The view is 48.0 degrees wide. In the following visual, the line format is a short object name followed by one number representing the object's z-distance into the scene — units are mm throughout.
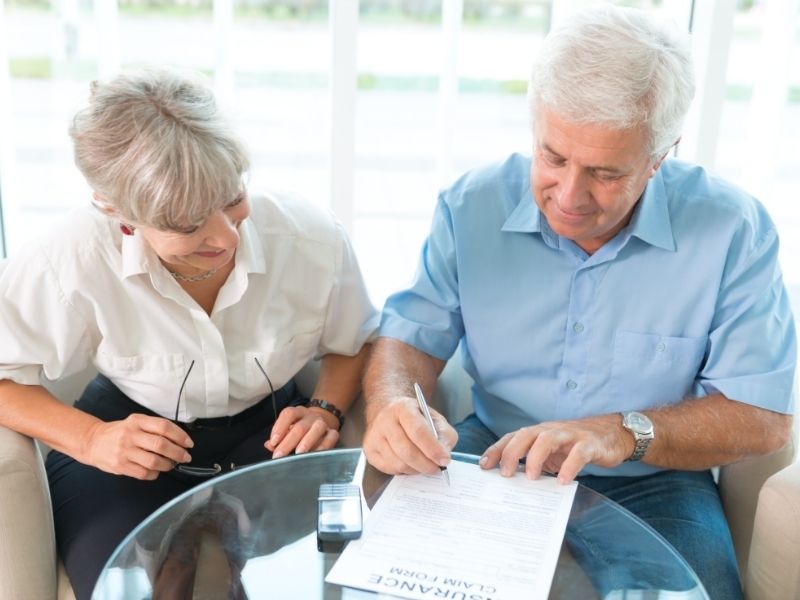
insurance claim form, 1163
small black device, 1270
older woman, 1396
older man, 1401
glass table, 1223
